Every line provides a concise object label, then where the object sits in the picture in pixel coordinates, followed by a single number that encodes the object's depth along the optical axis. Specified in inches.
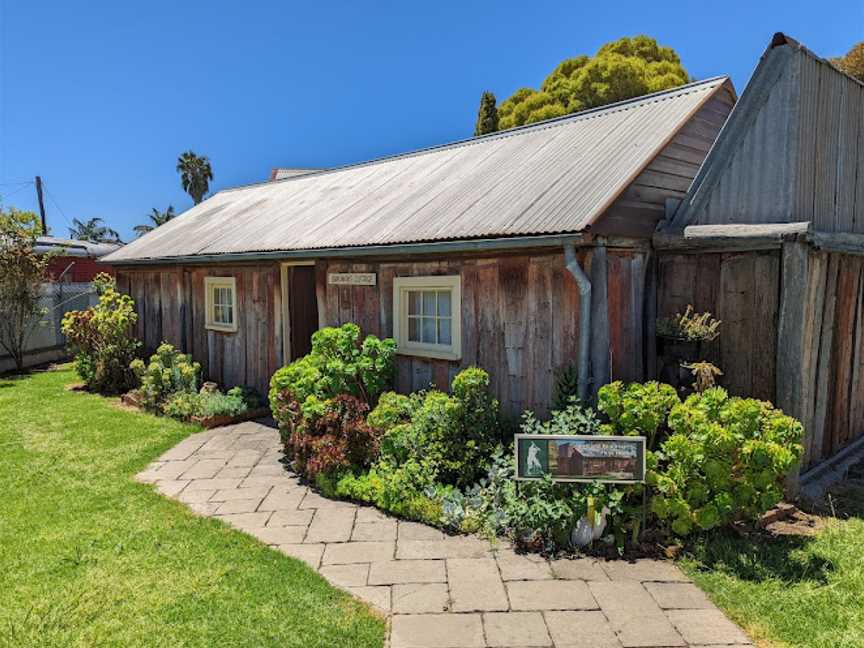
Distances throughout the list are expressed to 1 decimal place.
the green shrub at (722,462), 167.6
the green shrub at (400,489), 203.3
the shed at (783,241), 213.5
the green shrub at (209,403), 341.7
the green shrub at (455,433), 218.1
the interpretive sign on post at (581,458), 174.6
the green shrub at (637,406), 186.9
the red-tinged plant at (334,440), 234.5
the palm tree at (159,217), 1941.4
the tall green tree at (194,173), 1647.4
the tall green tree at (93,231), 2108.8
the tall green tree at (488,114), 937.5
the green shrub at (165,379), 373.7
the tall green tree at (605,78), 766.5
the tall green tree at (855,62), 678.5
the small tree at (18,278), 512.7
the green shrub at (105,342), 434.6
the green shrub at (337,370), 258.7
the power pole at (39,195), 1283.2
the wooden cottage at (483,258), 225.9
